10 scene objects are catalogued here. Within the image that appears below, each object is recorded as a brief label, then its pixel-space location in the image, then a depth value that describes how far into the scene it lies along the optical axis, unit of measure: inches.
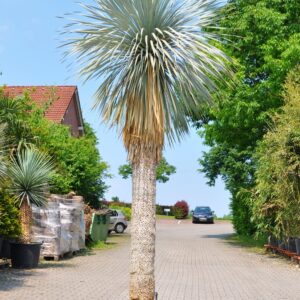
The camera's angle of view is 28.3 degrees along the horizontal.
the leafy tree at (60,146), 684.7
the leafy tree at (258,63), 892.0
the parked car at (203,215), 2215.8
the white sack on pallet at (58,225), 706.2
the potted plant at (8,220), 603.8
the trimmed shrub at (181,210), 2536.9
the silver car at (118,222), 1469.0
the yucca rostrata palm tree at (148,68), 300.7
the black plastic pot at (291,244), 793.5
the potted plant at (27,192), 628.4
